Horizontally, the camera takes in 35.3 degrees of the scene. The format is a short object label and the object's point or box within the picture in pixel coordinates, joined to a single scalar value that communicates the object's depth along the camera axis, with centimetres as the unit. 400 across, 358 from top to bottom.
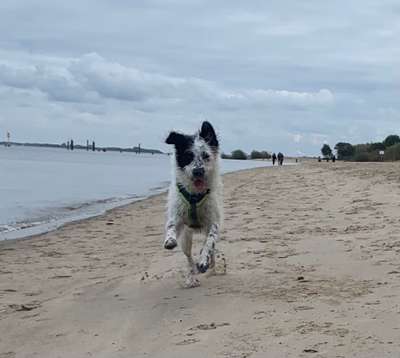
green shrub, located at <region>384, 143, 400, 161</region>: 7625
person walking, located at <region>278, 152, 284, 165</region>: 8225
